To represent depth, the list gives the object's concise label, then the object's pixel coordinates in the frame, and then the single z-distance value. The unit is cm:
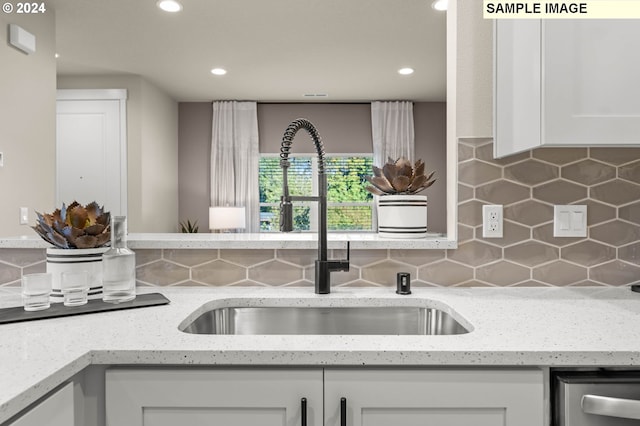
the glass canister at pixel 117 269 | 115
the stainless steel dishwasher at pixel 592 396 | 75
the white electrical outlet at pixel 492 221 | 134
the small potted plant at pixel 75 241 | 116
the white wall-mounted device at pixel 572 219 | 133
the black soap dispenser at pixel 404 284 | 126
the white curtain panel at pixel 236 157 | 580
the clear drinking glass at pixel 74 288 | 109
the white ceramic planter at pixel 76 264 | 115
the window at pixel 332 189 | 595
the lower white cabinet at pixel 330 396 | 78
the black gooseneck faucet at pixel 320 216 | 123
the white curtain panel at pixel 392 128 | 579
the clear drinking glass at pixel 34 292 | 105
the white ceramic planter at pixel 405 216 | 138
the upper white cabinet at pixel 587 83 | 100
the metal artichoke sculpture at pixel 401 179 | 137
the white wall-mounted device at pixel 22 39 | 267
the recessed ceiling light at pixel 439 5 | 305
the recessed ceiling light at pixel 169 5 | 302
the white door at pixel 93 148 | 468
